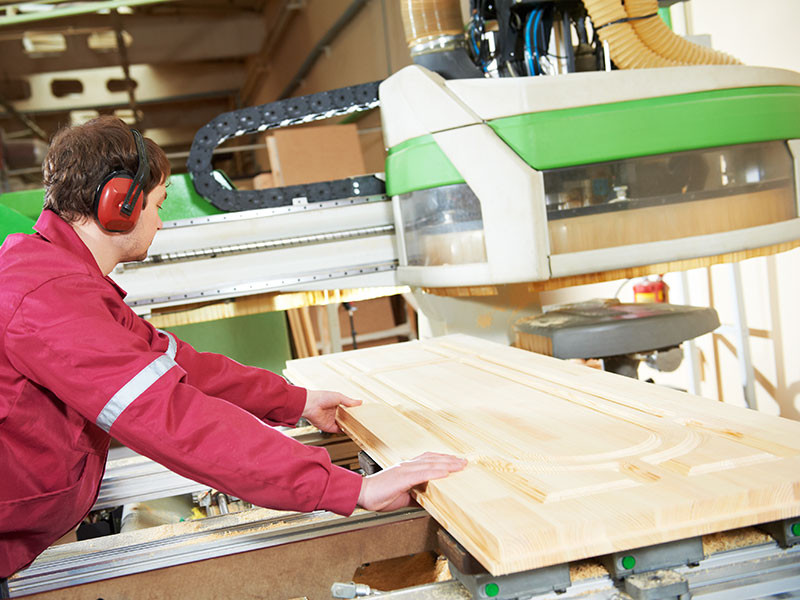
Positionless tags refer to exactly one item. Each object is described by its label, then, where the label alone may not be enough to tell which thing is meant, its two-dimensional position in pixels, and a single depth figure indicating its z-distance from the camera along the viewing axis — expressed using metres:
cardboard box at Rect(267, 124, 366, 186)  3.37
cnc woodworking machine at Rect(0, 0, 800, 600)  1.12
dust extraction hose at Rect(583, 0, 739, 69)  1.90
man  0.98
